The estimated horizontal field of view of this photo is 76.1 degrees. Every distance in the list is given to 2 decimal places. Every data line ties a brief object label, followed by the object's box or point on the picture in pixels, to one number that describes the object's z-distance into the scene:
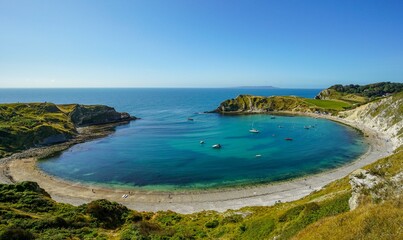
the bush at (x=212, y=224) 33.34
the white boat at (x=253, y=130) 132.88
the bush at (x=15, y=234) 22.80
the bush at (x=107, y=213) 35.28
